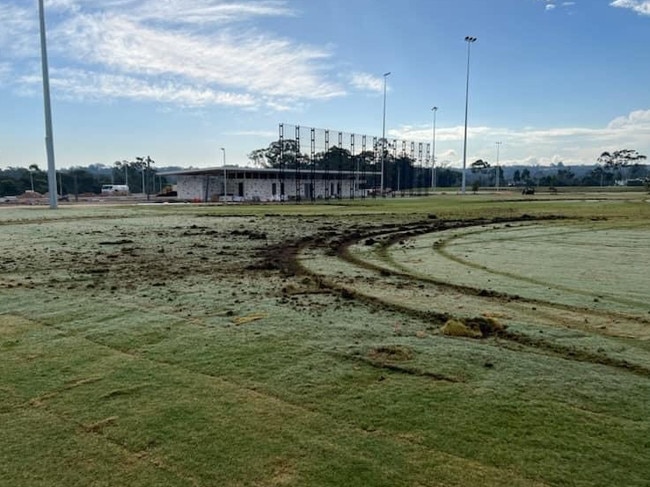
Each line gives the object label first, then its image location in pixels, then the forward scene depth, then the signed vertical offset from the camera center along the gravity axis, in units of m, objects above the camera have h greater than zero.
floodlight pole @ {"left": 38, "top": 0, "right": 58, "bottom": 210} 38.16 +4.16
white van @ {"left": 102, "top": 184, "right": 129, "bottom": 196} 90.26 -1.97
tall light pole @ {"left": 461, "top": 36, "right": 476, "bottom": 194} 74.34 +3.61
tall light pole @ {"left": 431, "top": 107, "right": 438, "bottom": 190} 95.25 +1.71
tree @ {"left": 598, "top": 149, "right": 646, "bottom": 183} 134.38 +4.90
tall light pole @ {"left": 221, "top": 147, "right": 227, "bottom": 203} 66.32 -0.65
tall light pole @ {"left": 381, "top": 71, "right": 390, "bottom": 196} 80.07 +4.10
